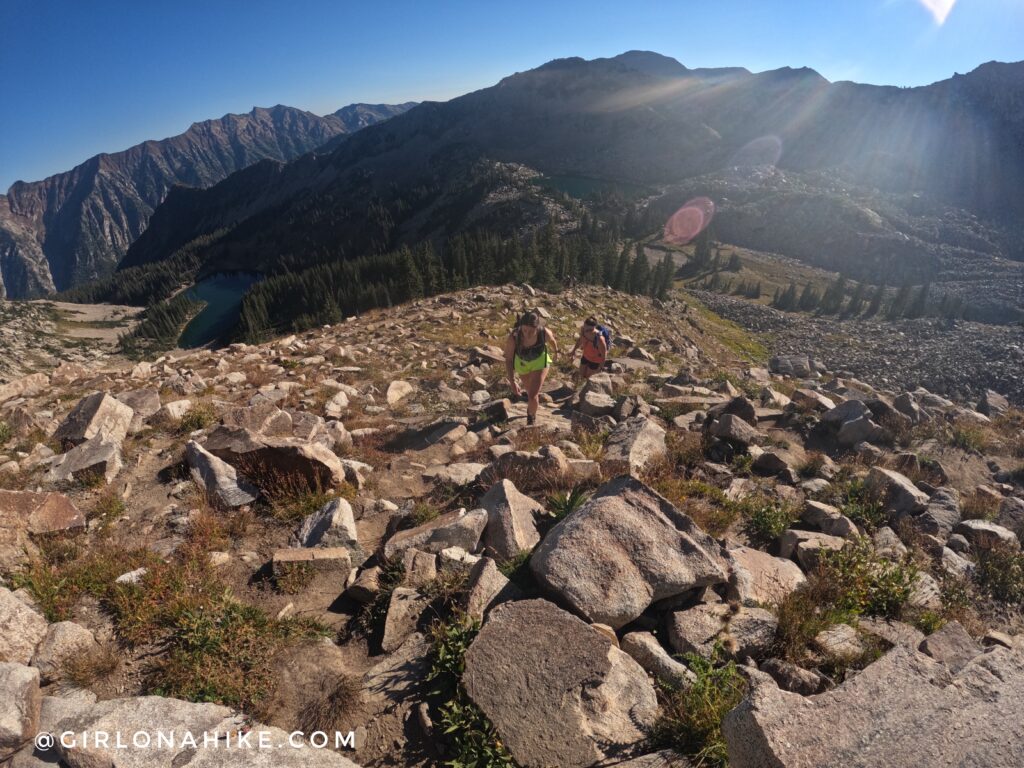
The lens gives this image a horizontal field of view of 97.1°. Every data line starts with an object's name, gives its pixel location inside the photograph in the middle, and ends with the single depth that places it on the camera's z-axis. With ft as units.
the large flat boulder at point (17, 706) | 11.50
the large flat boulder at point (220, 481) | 23.45
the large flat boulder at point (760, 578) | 18.07
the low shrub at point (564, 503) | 22.41
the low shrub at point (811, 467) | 31.55
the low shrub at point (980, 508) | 27.58
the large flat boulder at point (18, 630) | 14.06
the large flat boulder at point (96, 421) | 28.30
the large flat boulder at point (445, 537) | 19.81
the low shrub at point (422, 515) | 22.82
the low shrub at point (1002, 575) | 22.20
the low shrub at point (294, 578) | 18.40
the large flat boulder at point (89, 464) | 24.88
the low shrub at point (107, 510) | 22.15
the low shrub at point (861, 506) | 26.27
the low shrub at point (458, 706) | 12.04
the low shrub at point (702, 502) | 24.12
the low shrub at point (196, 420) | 31.22
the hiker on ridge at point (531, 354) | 36.60
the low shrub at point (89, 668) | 13.88
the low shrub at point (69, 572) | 16.55
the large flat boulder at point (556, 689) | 12.46
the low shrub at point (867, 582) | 18.63
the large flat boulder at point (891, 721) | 11.35
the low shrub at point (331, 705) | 13.38
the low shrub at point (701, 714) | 12.20
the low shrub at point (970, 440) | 38.85
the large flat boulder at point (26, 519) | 18.18
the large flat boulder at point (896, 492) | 26.76
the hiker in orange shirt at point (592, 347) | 45.96
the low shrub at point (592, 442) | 30.38
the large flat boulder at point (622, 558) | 16.29
